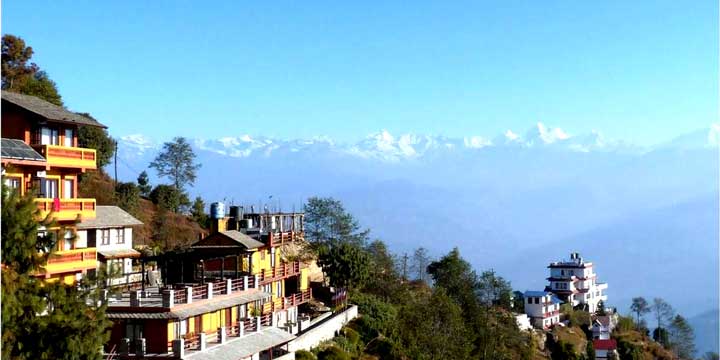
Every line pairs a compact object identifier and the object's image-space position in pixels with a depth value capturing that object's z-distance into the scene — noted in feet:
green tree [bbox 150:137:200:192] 328.29
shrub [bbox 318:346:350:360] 165.89
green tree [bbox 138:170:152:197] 288.51
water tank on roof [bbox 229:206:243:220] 233.35
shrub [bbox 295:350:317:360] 159.22
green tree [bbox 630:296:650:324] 536.01
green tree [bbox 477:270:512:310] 313.12
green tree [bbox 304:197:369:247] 269.03
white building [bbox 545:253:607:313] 519.19
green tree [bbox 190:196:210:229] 278.77
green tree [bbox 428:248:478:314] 265.62
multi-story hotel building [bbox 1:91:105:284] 117.70
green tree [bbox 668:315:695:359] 449.89
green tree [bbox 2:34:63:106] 216.13
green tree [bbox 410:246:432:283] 377.93
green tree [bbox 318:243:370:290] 211.20
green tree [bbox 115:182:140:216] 232.12
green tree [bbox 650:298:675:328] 522.06
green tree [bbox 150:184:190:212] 277.03
